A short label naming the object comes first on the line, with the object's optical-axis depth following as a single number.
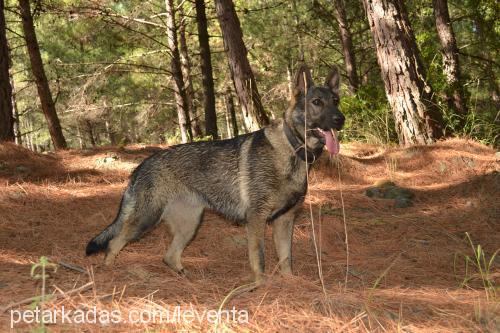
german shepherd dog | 4.73
